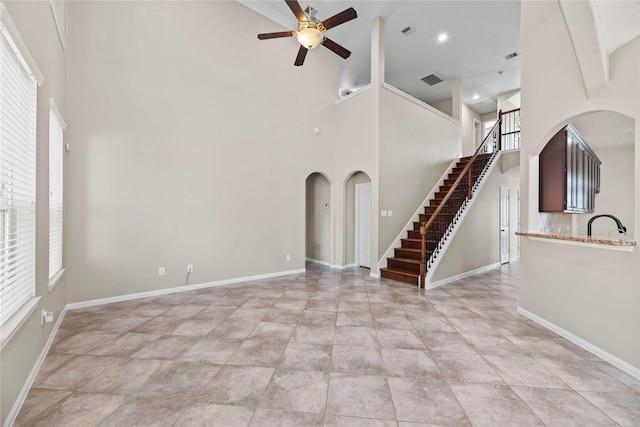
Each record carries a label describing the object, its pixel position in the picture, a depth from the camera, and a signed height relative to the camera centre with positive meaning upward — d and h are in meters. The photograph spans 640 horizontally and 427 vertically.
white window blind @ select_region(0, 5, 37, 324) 1.66 +0.28
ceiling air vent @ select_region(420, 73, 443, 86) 7.84 +4.08
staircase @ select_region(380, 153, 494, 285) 5.11 -0.47
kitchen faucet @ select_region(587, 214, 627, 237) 2.78 -0.14
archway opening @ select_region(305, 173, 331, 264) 6.77 -0.13
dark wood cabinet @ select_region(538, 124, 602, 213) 3.30 +0.55
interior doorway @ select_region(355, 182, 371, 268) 6.37 -0.26
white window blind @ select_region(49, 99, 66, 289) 2.93 +0.28
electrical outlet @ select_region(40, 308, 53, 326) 2.35 -0.95
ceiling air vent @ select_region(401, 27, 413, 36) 5.85 +4.07
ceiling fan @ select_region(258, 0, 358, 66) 3.15 +2.29
